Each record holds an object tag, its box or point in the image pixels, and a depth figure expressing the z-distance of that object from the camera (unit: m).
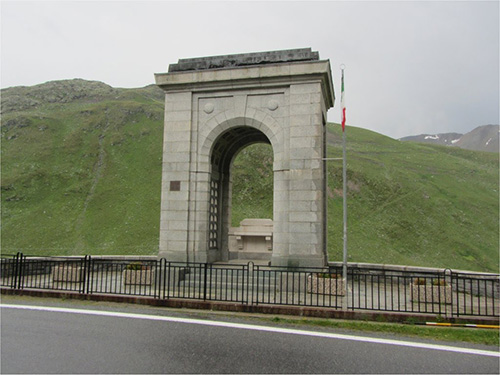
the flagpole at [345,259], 10.52
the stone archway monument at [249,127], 13.80
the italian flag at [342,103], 12.01
